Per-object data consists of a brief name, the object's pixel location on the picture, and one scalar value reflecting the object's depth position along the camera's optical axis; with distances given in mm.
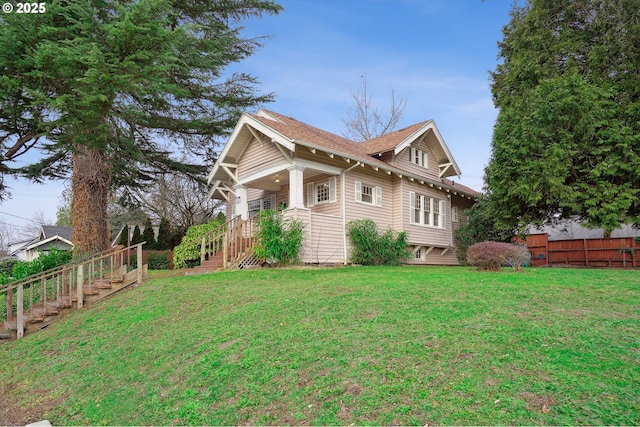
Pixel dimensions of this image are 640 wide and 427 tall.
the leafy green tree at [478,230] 18156
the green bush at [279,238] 11945
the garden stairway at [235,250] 12242
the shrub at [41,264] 11625
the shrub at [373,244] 13883
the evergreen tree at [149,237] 24125
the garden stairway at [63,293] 8458
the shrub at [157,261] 20828
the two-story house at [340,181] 12969
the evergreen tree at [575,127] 13680
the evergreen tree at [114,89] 9977
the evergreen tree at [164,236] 23938
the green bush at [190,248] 16109
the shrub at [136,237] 24391
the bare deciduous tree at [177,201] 27438
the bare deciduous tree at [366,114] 31156
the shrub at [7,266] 18359
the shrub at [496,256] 10945
